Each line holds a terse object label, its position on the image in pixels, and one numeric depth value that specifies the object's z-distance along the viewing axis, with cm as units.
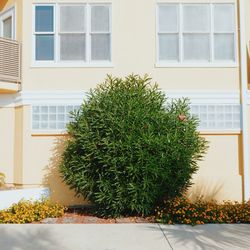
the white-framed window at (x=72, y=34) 1210
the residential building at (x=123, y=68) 1181
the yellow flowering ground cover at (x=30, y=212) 970
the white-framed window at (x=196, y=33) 1219
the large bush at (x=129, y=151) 996
